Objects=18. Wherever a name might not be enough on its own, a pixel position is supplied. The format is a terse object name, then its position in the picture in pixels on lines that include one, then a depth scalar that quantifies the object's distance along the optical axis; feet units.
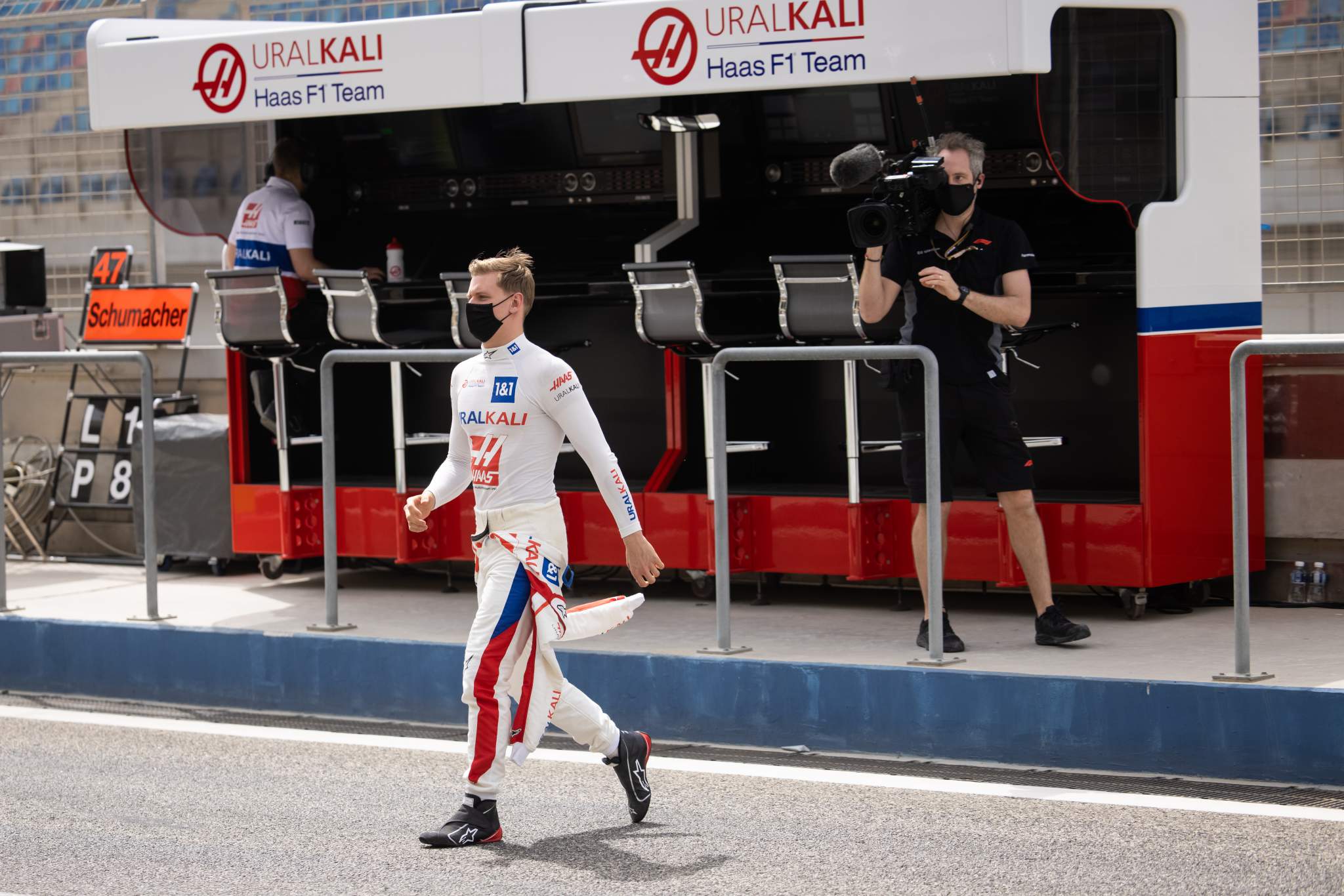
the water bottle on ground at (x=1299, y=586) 50.67
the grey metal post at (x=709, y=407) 53.26
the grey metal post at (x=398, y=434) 57.00
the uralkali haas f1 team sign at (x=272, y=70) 54.39
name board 77.71
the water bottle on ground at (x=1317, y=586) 50.29
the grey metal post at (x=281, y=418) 60.85
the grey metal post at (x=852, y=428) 51.26
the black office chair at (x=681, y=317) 52.54
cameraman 45.96
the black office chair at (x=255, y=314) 59.26
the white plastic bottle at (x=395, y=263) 64.18
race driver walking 35.83
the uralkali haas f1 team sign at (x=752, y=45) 46.57
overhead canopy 46.96
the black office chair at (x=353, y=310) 57.67
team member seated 61.57
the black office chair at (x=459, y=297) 55.67
